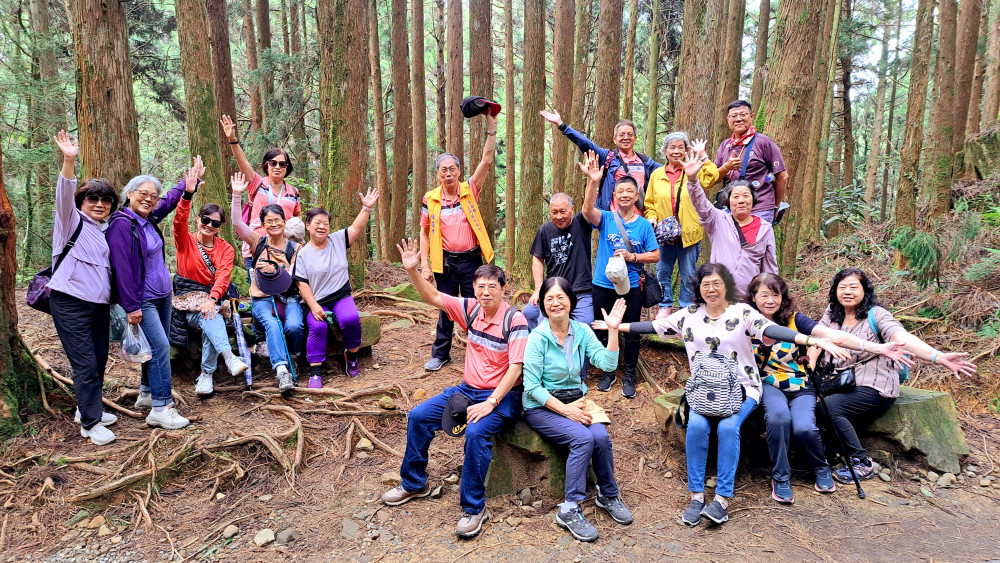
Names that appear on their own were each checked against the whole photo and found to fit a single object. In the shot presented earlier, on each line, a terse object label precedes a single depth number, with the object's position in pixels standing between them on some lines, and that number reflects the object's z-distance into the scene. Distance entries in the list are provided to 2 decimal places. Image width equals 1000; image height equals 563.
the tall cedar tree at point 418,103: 13.58
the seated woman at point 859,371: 3.88
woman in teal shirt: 3.41
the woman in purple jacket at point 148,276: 4.13
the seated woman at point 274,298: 5.22
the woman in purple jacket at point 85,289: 3.90
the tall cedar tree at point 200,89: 7.26
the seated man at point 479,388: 3.47
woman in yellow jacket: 5.11
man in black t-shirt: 4.95
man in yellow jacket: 5.41
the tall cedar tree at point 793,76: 5.71
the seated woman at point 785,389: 3.69
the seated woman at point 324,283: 5.34
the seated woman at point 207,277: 5.12
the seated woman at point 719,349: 3.54
